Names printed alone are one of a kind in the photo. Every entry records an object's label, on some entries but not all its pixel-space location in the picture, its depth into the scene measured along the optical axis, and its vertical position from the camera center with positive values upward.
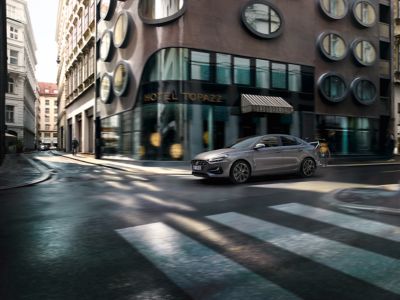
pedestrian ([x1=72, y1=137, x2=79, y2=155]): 35.28 +0.28
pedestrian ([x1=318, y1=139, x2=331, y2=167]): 19.06 -0.40
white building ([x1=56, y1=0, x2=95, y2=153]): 34.68 +8.73
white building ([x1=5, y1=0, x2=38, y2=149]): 56.50 +12.77
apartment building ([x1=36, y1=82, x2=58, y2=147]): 130.49 +11.52
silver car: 10.26 -0.39
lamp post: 16.17 +4.05
